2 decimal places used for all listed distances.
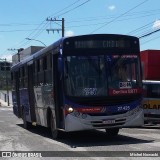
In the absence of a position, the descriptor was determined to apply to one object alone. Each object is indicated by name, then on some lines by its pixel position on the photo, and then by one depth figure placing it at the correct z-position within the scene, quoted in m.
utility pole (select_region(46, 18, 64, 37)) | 46.66
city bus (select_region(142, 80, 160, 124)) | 21.92
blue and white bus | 14.61
